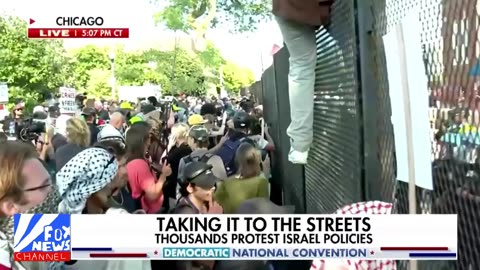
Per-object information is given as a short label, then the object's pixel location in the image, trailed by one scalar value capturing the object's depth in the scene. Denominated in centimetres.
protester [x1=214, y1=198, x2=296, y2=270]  315
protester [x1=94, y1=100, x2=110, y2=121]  1221
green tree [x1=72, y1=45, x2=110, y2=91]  1867
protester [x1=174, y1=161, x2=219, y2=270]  419
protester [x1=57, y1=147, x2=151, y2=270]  293
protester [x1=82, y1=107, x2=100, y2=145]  932
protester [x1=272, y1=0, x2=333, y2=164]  324
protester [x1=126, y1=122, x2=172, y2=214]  508
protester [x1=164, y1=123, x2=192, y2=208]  607
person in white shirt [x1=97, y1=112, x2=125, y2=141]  885
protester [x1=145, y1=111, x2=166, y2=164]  718
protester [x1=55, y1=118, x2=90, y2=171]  612
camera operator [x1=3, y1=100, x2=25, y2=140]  797
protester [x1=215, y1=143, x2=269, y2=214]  492
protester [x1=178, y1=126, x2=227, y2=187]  586
